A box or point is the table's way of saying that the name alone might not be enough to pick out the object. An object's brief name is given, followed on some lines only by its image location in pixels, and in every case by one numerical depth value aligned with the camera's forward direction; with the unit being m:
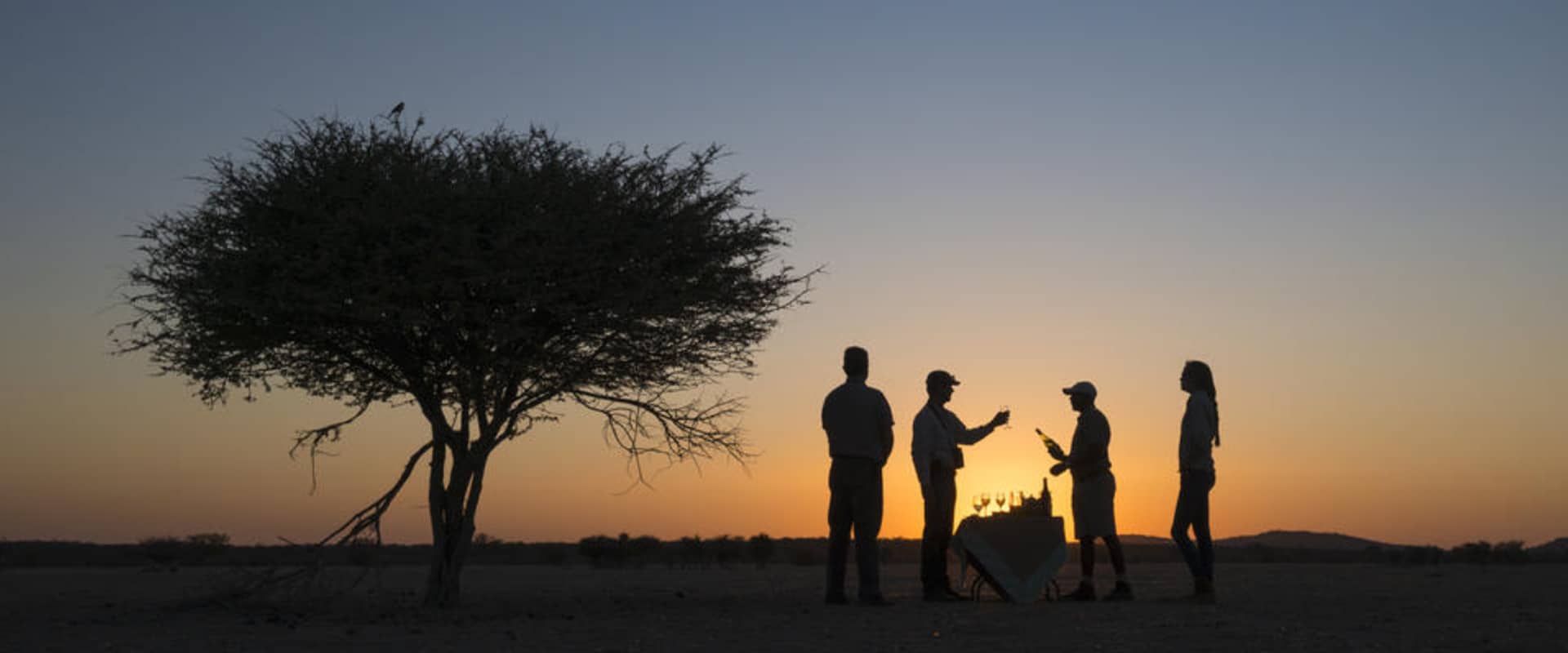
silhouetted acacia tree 16.78
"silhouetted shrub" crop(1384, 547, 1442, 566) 40.66
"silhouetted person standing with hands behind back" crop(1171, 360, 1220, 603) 16.39
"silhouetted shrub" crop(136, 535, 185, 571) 45.19
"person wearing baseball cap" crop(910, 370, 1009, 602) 17.14
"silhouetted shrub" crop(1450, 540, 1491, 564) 40.31
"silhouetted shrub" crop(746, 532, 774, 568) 43.47
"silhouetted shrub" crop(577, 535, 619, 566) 41.75
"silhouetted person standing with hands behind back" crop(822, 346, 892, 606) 16.72
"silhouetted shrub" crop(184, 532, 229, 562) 46.78
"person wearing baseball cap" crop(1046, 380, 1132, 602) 17.19
